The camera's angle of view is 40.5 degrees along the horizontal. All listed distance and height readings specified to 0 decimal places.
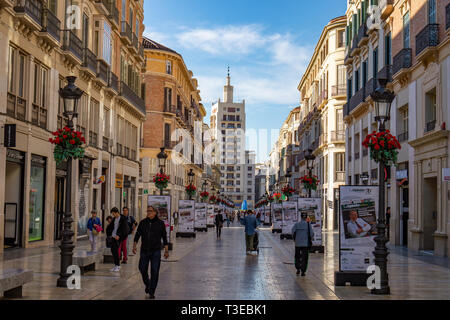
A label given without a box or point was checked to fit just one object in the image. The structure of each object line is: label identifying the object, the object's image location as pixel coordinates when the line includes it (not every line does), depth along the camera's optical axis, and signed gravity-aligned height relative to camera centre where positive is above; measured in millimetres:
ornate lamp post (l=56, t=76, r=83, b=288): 13000 -378
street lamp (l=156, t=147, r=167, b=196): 28664 +1930
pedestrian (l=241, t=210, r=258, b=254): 23188 -1196
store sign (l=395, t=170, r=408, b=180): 27989 +1126
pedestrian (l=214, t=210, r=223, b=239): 36391 -1490
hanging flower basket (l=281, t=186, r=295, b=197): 44094 +457
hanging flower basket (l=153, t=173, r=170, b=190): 30000 +768
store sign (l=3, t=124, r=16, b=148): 20469 +1964
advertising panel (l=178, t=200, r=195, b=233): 34719 -1085
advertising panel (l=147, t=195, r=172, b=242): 23422 -347
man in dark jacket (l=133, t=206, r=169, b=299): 11586 -931
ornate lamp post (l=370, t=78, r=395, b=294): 12836 -60
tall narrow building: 172250 +13882
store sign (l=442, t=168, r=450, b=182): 19064 +746
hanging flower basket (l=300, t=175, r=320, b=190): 31000 +839
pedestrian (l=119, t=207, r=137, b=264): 17917 -1486
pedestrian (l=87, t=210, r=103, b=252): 19333 -1041
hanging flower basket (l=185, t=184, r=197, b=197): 47625 +574
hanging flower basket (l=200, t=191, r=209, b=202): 61841 +249
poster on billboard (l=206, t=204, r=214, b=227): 55000 -1734
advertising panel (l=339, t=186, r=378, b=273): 13969 -805
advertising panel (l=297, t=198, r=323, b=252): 25359 -400
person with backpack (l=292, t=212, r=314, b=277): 16344 -1167
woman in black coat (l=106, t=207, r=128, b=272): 16594 -927
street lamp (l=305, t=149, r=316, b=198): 30750 +2056
